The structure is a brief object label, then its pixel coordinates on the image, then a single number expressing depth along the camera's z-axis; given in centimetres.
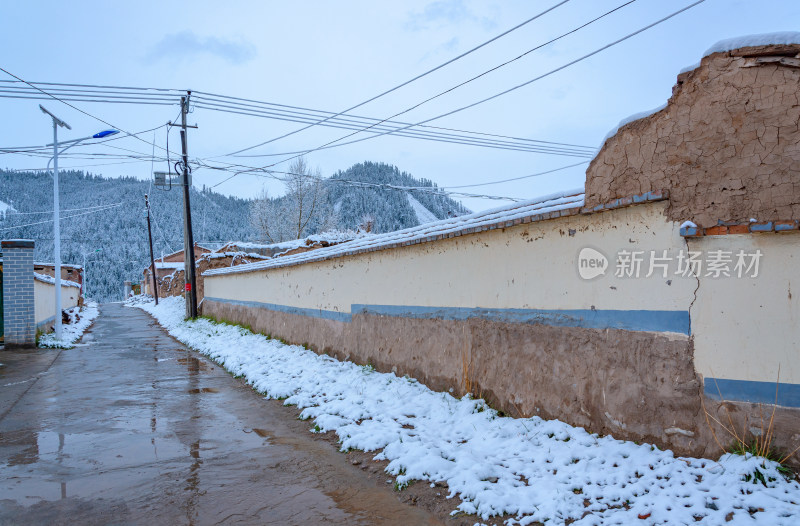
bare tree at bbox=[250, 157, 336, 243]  4756
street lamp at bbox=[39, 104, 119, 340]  1516
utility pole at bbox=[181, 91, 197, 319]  2186
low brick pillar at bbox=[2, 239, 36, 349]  1437
